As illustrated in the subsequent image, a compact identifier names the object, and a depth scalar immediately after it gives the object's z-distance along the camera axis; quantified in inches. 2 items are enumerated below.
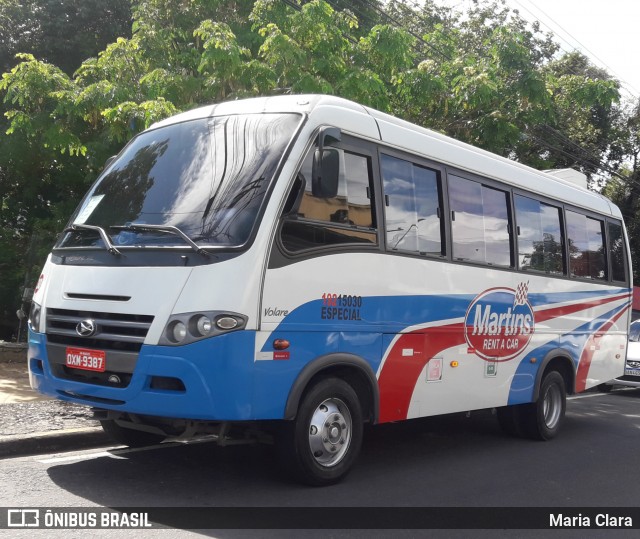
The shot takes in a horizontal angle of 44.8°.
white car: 620.8
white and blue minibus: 215.3
